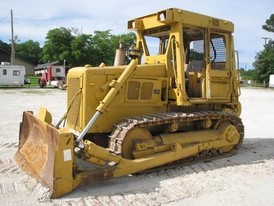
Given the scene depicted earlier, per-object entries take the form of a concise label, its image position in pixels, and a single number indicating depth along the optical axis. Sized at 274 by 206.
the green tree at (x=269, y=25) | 67.65
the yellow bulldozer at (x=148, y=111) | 5.48
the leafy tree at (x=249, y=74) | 59.66
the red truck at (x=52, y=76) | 37.41
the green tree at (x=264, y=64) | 56.19
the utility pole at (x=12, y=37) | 42.57
